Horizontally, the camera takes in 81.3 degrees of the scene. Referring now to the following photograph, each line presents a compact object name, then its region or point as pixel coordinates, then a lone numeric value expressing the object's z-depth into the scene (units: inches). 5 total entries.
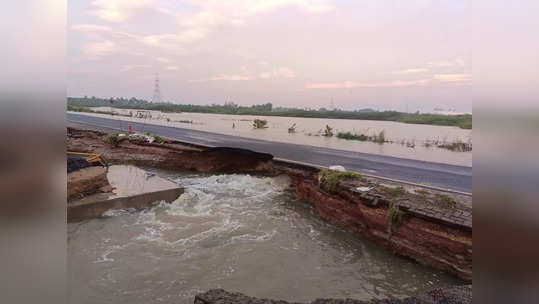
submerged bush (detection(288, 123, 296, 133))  923.7
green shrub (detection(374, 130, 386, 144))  736.7
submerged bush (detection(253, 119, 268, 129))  991.0
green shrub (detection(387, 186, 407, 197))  264.7
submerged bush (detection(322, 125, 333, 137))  863.1
